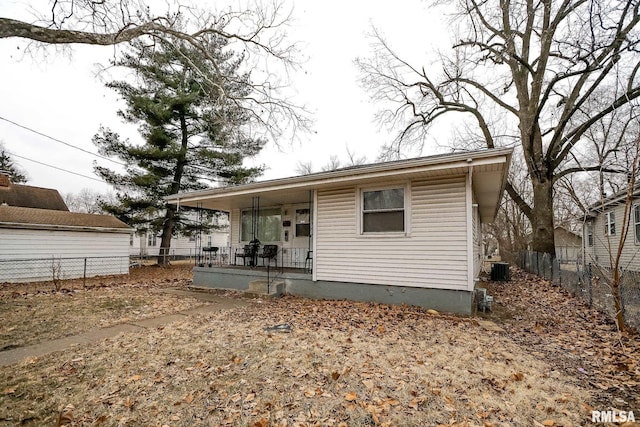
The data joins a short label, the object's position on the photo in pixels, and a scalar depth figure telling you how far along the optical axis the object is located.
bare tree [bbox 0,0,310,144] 6.71
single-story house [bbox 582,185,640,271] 11.91
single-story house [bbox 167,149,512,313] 6.36
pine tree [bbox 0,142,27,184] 24.65
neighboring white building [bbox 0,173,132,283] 11.67
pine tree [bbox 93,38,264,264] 15.48
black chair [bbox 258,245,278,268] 9.96
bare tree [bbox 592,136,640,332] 4.47
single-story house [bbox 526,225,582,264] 39.78
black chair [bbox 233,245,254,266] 10.54
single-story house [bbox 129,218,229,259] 28.84
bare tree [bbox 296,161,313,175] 40.82
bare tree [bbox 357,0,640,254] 10.47
